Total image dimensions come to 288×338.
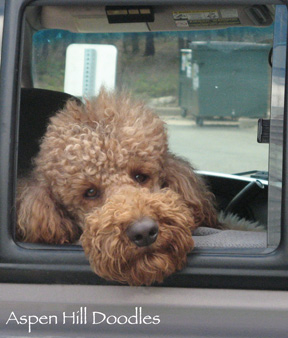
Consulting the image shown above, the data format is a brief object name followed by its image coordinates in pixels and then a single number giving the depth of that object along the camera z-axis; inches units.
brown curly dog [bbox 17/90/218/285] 53.7
